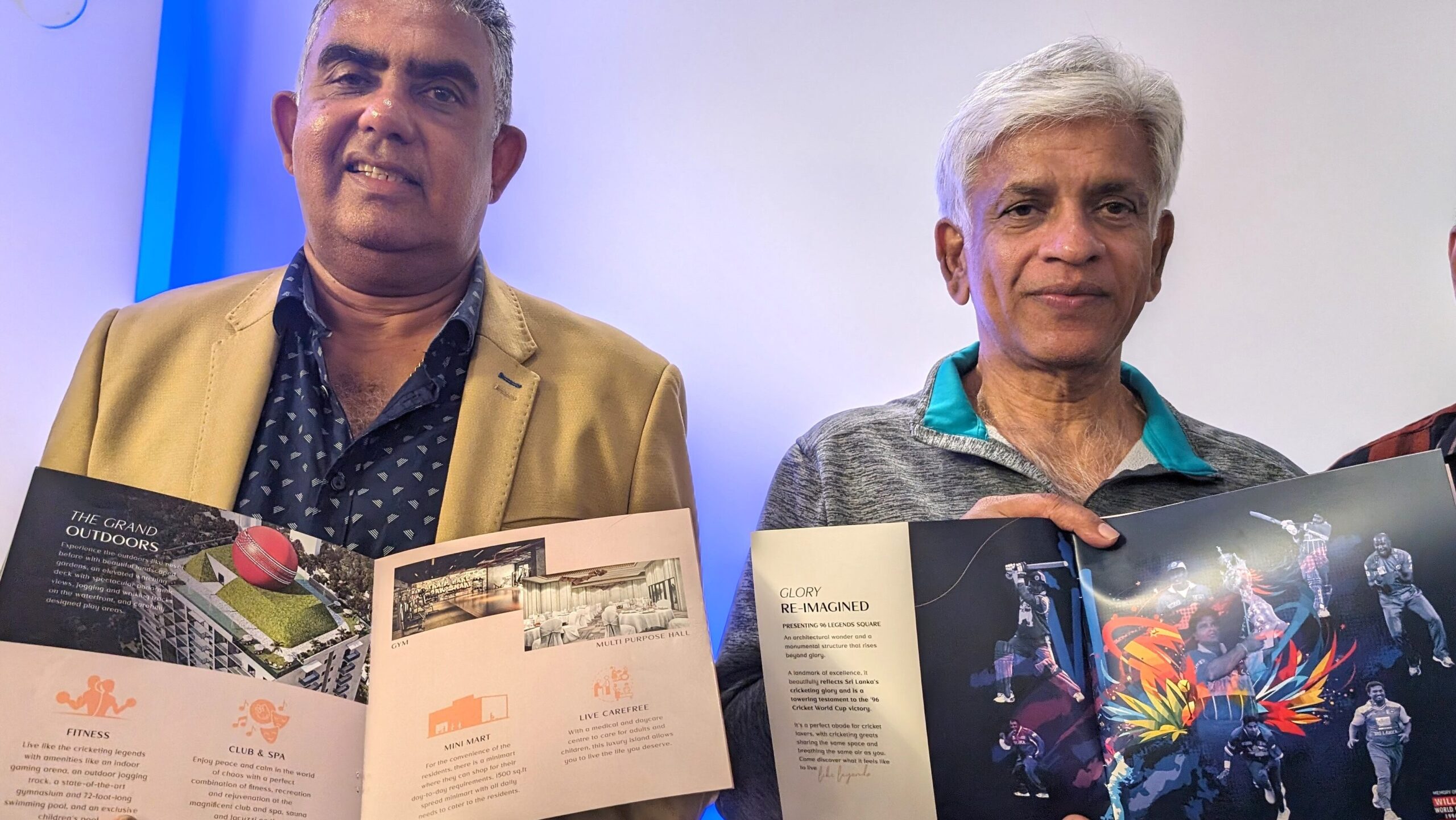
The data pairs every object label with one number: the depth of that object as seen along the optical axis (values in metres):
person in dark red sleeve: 1.79
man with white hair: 1.76
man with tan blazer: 1.63
